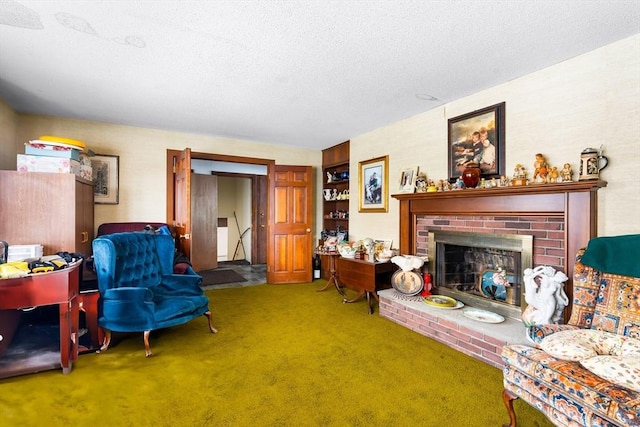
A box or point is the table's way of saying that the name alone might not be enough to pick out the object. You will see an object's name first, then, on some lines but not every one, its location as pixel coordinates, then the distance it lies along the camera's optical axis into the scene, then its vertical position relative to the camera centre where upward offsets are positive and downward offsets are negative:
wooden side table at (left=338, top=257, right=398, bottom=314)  3.53 -0.78
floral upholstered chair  1.28 -0.71
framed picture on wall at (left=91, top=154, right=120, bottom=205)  3.96 +0.44
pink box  2.85 +0.46
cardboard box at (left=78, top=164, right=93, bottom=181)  3.28 +0.45
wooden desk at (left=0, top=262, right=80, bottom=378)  2.03 -0.61
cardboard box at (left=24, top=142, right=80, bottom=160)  2.87 +0.59
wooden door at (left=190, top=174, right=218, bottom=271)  5.94 -0.19
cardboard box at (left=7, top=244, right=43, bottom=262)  2.50 -0.35
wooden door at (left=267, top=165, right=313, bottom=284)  4.96 -0.20
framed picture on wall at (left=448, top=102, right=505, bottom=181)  2.82 +0.71
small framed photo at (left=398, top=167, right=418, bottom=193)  3.64 +0.41
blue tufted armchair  2.47 -0.69
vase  2.87 +0.35
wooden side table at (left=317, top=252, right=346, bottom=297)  4.35 -0.85
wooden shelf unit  5.15 +0.44
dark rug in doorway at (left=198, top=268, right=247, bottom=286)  5.14 -1.19
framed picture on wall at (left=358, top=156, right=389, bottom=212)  4.14 +0.40
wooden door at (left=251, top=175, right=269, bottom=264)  6.77 -0.18
